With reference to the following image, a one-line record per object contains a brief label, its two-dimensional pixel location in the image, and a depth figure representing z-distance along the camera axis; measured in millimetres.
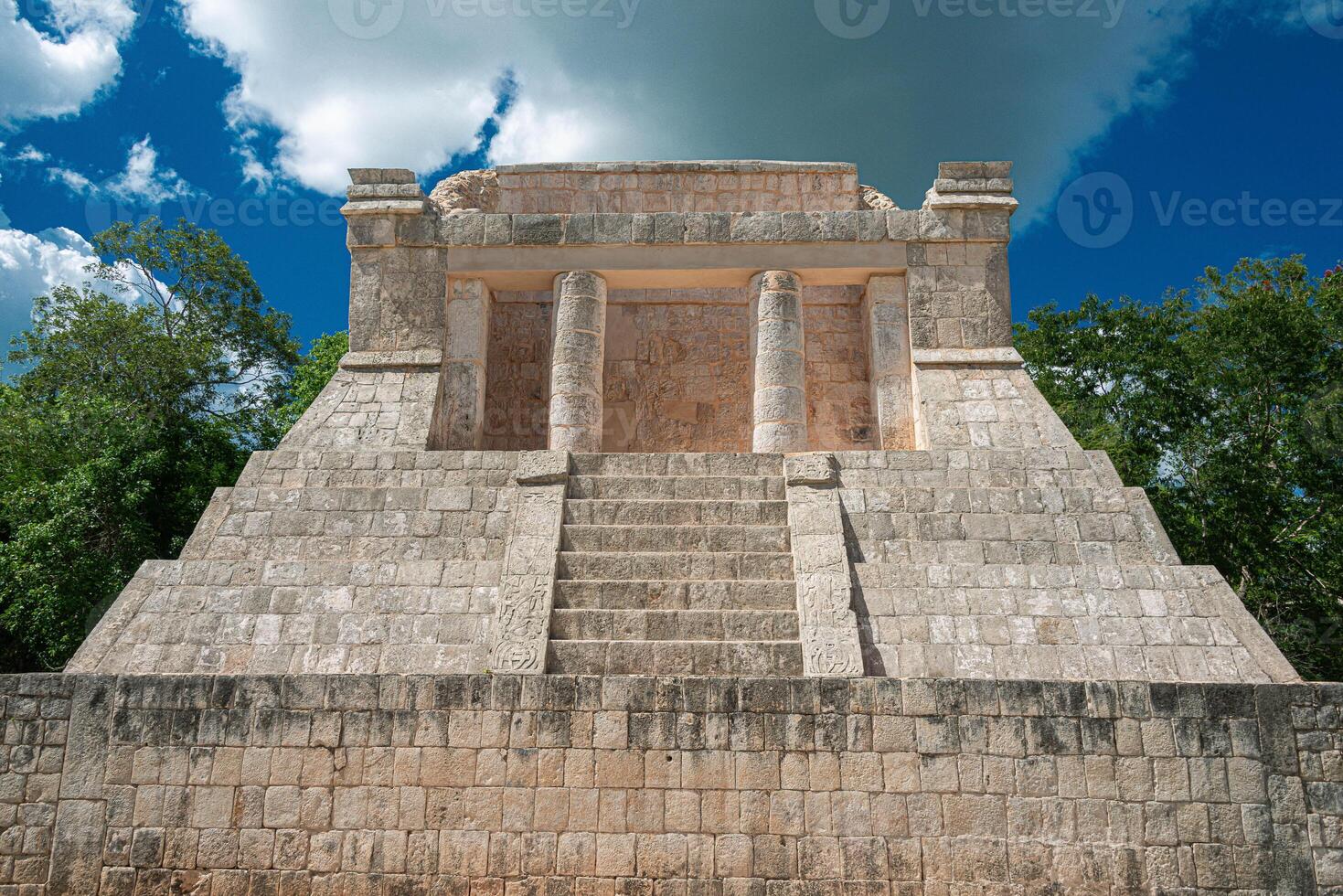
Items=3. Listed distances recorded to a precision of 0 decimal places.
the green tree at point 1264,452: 14008
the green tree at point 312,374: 17484
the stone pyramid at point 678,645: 5781
